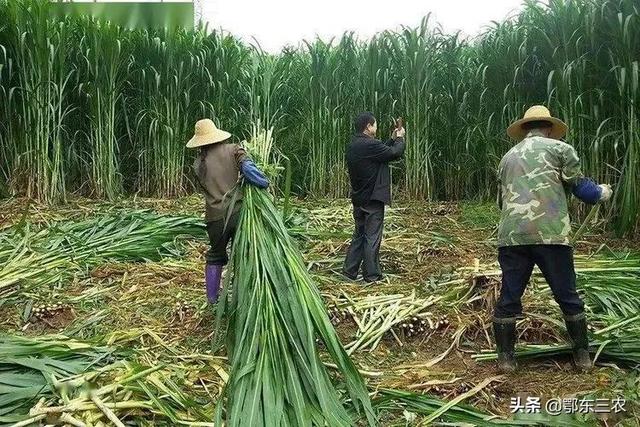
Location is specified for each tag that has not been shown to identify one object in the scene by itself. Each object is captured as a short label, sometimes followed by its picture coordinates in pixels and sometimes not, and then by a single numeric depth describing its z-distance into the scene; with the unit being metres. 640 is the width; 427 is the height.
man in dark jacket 4.45
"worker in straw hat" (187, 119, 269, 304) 3.69
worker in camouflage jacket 2.91
